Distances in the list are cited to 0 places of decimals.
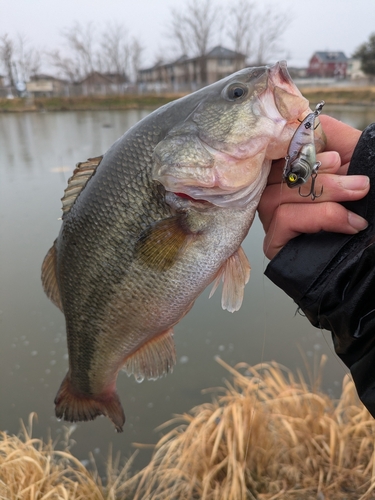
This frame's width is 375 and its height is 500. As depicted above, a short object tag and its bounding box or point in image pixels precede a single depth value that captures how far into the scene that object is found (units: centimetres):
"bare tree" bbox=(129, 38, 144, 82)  3616
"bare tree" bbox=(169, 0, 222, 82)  3067
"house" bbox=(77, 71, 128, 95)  2901
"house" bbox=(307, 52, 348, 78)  5025
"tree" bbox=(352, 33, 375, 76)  2892
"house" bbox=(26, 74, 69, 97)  2860
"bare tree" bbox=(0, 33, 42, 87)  1895
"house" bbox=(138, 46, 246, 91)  3184
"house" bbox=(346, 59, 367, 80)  4220
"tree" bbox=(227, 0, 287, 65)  2995
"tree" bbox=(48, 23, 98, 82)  3103
